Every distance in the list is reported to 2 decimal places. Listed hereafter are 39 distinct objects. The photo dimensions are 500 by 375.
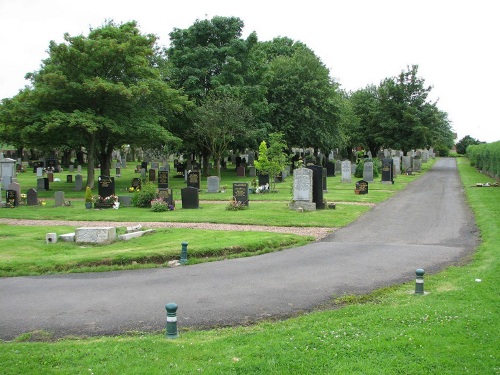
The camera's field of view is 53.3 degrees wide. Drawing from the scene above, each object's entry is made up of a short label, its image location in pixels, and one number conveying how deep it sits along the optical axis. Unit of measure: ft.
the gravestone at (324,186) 100.26
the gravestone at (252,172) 148.66
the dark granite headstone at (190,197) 77.97
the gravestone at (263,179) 105.29
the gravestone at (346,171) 122.42
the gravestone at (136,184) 103.07
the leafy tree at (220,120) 127.14
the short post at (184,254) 40.49
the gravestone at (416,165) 183.01
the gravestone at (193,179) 103.60
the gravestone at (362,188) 97.45
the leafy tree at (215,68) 140.36
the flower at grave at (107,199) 79.71
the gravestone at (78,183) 111.84
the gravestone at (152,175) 133.18
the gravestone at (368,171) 126.11
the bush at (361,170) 138.31
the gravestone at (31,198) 83.25
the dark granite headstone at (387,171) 122.21
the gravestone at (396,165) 158.87
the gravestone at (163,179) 105.29
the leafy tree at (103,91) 100.53
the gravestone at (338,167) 162.88
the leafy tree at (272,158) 98.58
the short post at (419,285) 29.78
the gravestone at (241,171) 147.95
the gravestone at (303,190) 73.00
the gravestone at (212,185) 102.65
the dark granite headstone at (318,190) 74.69
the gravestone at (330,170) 149.89
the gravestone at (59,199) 82.74
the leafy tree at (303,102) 157.17
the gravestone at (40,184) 112.37
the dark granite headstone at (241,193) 75.87
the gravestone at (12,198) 81.71
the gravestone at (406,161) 180.70
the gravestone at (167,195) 77.38
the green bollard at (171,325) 22.67
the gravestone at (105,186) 84.07
